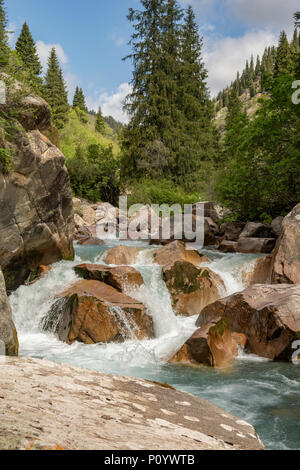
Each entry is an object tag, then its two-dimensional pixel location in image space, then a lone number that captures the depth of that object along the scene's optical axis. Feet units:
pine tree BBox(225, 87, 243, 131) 157.48
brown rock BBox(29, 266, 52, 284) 30.66
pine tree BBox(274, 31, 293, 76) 153.73
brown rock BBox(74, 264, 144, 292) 29.22
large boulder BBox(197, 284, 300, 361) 21.30
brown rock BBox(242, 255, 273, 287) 34.45
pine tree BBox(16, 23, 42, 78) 141.28
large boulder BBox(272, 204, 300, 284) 28.89
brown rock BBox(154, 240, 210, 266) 38.09
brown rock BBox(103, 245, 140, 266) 39.78
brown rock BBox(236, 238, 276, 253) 41.47
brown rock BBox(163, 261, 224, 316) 30.68
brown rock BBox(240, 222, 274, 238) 46.52
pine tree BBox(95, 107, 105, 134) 195.83
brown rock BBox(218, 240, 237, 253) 43.74
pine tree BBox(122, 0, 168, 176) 89.86
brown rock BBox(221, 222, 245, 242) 51.37
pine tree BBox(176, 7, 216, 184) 95.55
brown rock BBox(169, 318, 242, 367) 20.88
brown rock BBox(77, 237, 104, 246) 50.65
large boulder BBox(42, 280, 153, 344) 24.58
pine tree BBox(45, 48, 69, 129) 137.49
